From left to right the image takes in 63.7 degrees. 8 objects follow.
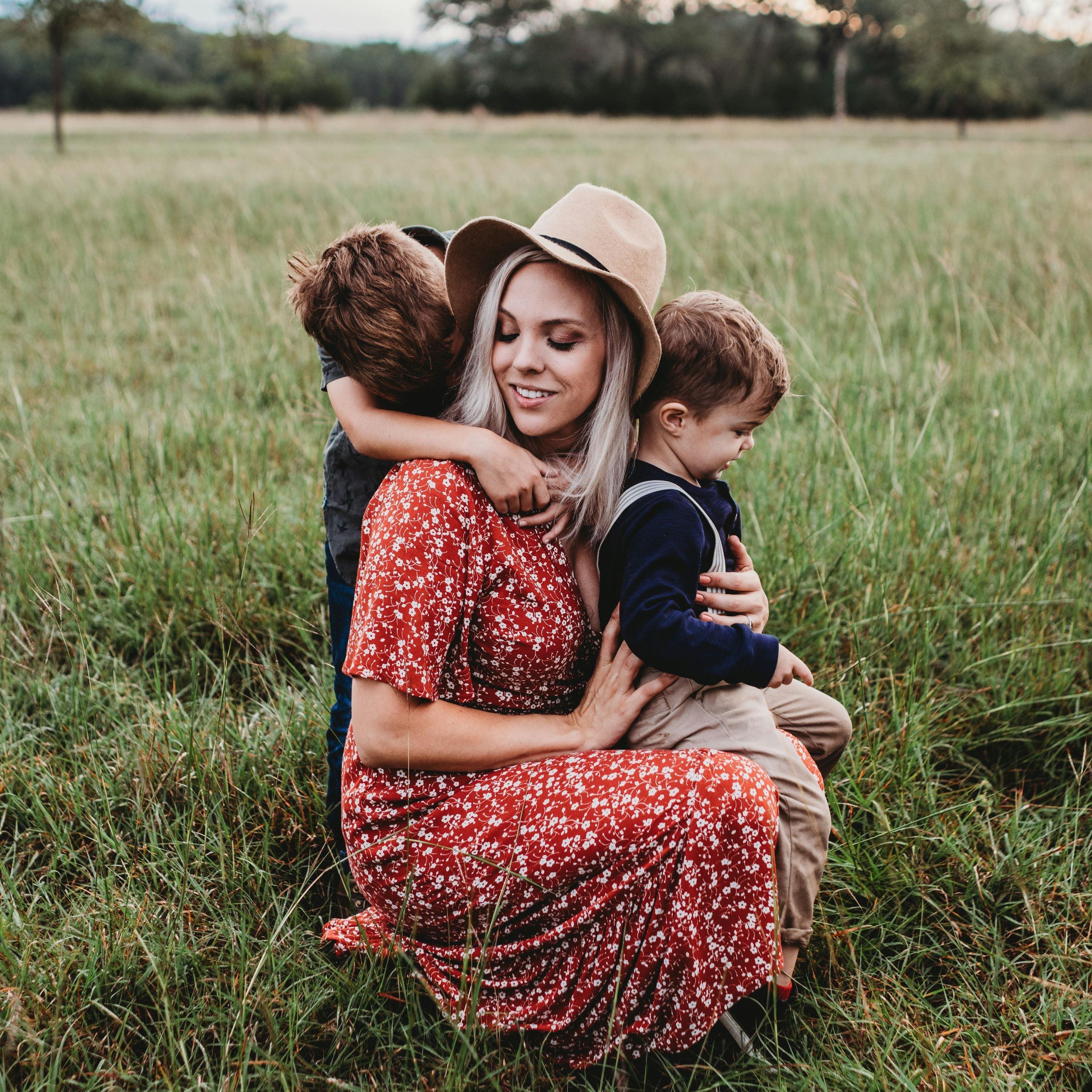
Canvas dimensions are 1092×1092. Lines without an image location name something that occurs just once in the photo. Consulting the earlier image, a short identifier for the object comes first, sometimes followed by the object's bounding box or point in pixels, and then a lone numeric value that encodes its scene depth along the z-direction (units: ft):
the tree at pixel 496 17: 187.32
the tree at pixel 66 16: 54.34
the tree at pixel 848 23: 164.96
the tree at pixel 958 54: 127.13
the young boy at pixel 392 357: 5.41
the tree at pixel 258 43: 100.53
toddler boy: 5.24
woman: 5.06
